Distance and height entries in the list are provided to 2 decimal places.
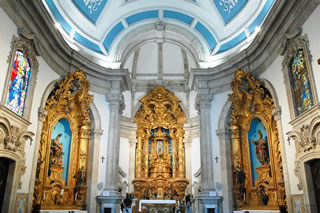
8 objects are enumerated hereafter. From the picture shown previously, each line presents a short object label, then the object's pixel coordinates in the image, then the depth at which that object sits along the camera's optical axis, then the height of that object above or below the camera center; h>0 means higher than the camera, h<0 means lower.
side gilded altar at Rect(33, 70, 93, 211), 11.87 +2.30
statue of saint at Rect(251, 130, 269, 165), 12.48 +2.10
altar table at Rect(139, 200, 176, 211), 13.30 +0.00
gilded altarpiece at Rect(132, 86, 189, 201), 17.89 +3.31
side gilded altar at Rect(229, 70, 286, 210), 11.73 +2.26
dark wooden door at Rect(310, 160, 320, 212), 8.85 +0.76
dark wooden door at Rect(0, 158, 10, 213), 8.94 +0.83
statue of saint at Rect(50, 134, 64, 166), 12.53 +2.08
